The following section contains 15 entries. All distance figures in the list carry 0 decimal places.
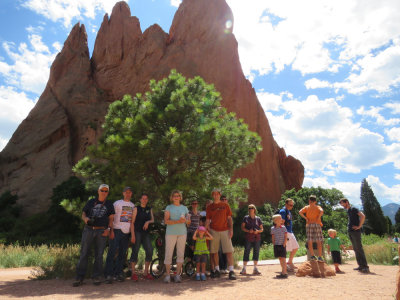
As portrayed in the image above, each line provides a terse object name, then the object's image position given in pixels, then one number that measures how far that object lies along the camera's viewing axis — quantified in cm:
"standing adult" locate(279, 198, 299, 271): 771
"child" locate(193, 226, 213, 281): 635
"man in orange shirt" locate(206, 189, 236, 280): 679
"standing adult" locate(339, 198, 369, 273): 720
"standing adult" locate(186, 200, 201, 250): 718
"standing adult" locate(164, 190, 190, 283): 606
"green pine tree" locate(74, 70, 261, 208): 756
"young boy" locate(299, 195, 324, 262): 749
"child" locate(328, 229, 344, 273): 757
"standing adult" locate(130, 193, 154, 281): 639
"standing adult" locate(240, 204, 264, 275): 724
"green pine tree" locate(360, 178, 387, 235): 4035
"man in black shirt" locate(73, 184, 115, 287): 576
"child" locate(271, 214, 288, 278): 678
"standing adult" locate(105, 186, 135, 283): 608
